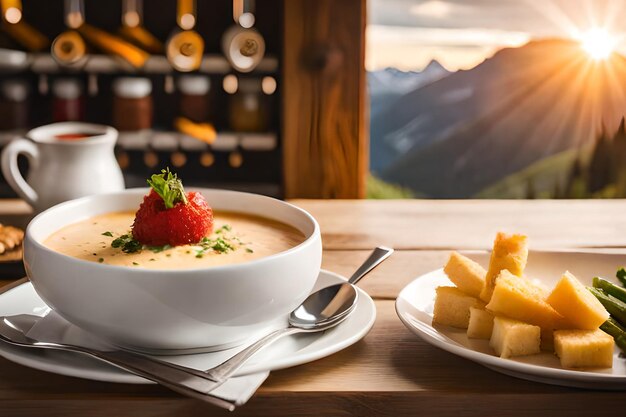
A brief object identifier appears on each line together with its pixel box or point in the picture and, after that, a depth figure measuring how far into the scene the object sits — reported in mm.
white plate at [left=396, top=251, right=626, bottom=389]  792
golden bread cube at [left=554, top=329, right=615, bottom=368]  809
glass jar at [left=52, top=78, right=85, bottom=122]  2700
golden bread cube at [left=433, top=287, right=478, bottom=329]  912
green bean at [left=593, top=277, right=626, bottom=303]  1016
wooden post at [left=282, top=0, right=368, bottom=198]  2393
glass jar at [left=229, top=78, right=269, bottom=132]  2740
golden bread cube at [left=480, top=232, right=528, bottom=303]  923
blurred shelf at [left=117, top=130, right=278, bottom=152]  2742
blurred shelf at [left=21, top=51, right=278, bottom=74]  2693
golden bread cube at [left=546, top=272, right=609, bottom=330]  849
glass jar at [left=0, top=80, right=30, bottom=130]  2695
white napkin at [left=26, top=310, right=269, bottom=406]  739
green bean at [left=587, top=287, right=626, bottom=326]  971
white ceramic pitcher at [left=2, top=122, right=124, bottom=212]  1406
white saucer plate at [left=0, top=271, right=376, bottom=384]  781
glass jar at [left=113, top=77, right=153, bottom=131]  2643
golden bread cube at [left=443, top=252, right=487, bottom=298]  937
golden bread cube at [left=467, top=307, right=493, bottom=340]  884
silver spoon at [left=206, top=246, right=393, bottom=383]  787
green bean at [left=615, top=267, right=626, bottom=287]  1075
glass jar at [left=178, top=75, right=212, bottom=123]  2717
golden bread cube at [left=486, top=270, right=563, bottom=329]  852
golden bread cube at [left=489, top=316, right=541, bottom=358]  824
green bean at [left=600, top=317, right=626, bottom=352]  884
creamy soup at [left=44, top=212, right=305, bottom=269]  864
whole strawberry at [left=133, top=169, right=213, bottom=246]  900
